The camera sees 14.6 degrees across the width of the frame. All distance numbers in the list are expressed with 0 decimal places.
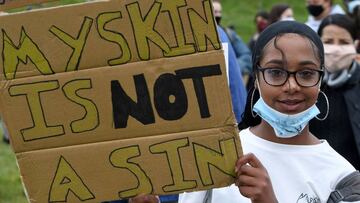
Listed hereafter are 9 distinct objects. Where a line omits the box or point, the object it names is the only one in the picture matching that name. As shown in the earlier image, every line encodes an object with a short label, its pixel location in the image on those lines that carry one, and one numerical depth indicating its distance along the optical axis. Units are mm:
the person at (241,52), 14850
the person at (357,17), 10585
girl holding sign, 4995
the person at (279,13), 15859
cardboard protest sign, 4922
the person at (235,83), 8797
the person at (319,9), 13625
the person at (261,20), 18842
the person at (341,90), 8369
